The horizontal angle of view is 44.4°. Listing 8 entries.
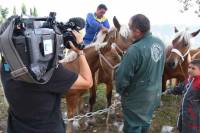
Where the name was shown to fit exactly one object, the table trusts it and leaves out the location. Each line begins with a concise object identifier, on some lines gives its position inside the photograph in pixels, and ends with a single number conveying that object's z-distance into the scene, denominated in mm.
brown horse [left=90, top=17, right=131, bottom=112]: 4175
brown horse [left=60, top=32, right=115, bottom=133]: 3880
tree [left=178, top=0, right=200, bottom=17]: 8498
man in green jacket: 2755
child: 3171
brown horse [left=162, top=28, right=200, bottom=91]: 4652
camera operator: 1552
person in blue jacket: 4995
